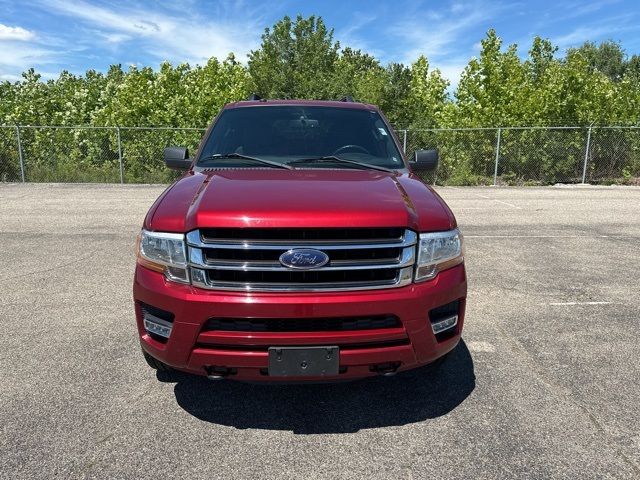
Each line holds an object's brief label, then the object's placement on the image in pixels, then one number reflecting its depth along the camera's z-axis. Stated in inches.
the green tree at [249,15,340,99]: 1145.4
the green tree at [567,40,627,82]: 2490.2
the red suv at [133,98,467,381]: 99.3
